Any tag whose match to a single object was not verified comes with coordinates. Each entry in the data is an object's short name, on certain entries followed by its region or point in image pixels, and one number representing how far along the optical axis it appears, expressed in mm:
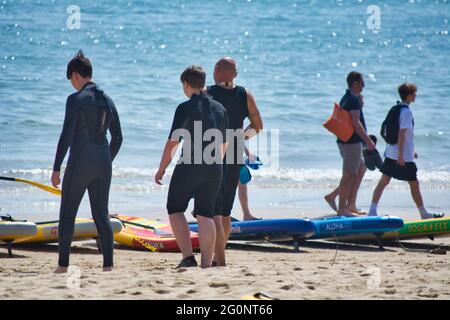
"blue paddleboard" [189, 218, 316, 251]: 17547
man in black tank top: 14289
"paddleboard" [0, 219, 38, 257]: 16281
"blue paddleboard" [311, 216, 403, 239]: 18172
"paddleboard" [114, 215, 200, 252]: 17547
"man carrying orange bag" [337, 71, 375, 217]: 20922
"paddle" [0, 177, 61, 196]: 15537
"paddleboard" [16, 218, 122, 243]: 17125
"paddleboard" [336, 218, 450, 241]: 18766
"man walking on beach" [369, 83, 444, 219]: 20344
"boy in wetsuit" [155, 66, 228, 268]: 13422
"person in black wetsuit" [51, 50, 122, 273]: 13273
